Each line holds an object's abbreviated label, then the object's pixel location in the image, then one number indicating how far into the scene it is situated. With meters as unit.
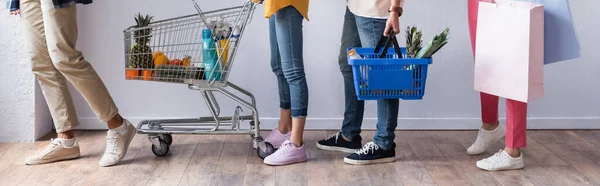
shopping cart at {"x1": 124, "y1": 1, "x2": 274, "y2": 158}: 3.61
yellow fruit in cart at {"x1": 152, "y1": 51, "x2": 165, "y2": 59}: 3.63
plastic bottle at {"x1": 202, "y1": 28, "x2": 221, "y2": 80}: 3.62
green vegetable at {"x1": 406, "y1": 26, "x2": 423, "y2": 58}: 3.45
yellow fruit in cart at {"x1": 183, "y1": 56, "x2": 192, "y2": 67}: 3.66
